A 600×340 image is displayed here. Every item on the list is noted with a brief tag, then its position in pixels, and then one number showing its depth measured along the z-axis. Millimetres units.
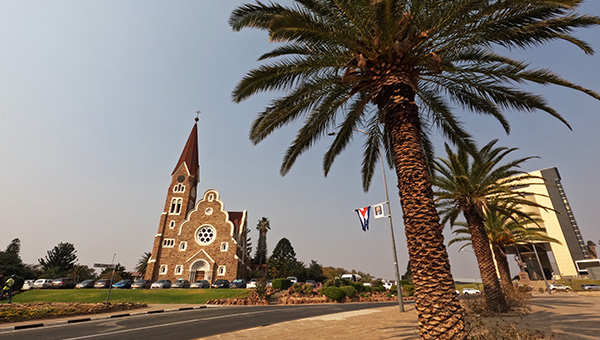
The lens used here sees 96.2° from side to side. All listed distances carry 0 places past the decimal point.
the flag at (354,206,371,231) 17016
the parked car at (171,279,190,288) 33866
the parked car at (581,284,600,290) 41438
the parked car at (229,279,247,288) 37219
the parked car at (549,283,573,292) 38375
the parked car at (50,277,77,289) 32875
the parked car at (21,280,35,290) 33644
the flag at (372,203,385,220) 16845
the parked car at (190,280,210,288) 34500
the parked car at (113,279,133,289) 32953
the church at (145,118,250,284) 42219
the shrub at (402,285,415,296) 30584
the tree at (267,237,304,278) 55875
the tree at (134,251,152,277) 58131
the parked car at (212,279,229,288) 34812
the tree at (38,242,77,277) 69188
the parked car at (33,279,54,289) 33469
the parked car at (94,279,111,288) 32812
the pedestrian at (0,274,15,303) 18572
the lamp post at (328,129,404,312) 14238
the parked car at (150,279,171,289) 33469
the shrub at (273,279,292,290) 30938
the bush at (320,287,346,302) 26469
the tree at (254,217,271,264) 75556
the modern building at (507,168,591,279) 56906
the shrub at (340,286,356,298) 27859
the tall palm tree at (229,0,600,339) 5363
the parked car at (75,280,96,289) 33216
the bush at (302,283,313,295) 27480
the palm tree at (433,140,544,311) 14227
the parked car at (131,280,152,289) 33812
